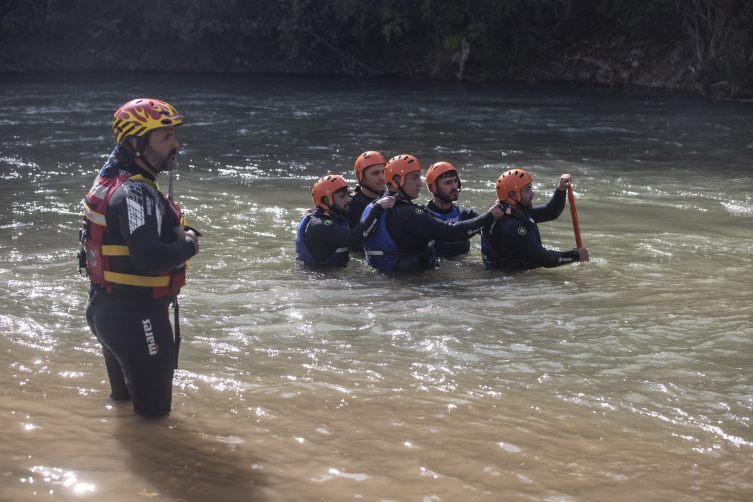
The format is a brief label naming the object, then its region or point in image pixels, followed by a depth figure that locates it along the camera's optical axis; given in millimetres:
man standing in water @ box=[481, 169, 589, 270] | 7207
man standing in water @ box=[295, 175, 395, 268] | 7320
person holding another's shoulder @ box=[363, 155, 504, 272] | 7078
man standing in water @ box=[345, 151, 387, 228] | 8203
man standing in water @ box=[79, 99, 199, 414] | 3504
